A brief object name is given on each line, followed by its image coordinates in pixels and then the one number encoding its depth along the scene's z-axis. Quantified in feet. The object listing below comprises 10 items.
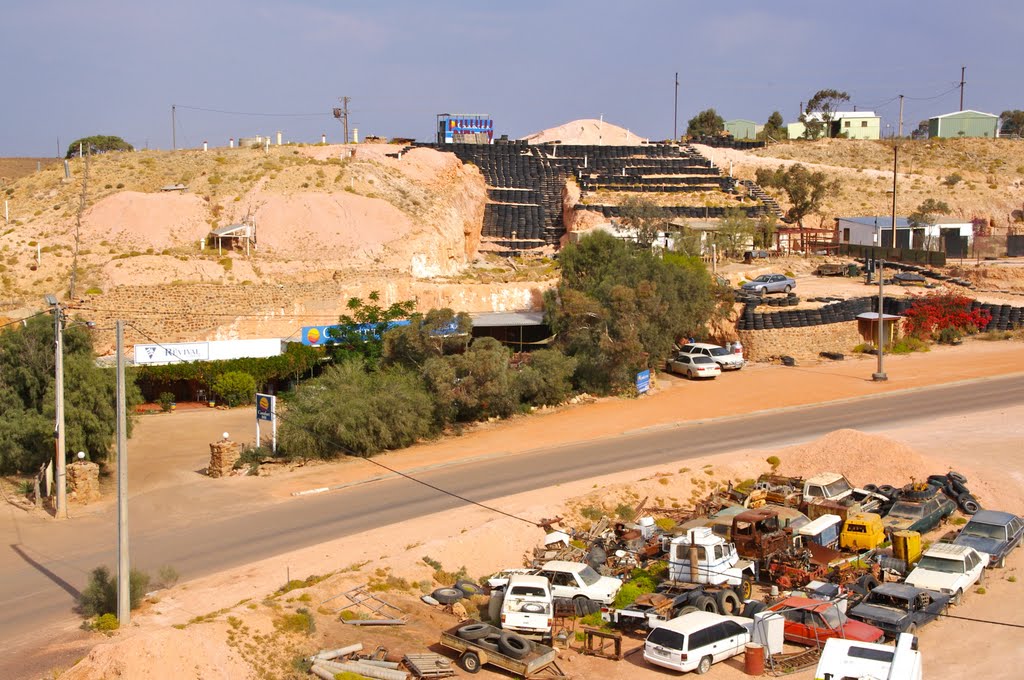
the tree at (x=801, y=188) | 233.35
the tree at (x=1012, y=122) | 390.62
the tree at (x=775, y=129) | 333.42
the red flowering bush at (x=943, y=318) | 167.94
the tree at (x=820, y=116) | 337.70
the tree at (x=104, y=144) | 295.48
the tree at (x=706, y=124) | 385.50
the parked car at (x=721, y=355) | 151.64
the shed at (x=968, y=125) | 338.75
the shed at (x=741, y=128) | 369.71
